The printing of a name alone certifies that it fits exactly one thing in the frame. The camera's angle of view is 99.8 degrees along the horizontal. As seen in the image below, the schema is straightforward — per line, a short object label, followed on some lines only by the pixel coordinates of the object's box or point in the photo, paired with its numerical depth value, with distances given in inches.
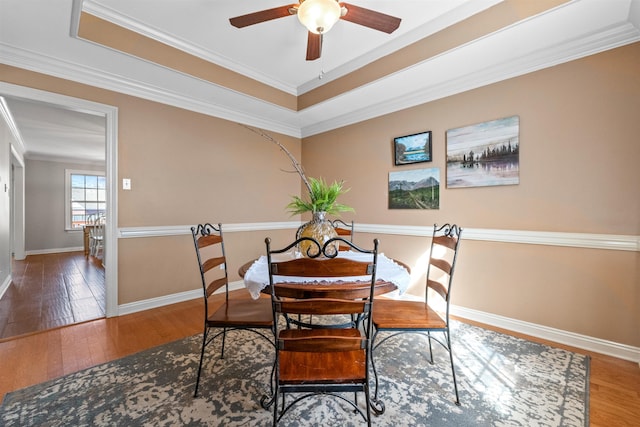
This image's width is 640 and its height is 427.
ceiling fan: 63.4
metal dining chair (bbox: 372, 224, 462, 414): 62.9
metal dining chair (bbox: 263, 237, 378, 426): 44.2
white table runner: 57.2
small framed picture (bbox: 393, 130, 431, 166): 118.5
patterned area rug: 55.9
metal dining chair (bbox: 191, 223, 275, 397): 63.7
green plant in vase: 70.2
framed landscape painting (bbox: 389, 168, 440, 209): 116.9
